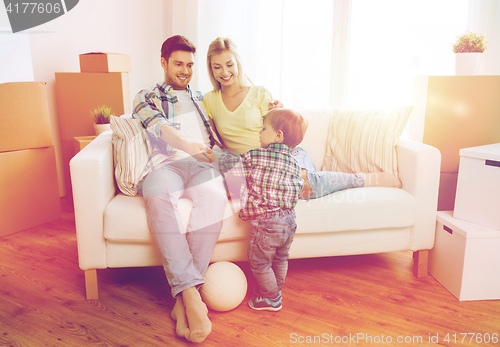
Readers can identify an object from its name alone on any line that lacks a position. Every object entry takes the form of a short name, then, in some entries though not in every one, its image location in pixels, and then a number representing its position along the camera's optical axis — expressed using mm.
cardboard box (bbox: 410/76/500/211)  2049
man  1300
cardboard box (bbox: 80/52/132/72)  2531
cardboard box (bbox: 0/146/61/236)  2152
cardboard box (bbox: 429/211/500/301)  1489
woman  1741
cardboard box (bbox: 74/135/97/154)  2340
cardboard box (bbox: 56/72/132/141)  2590
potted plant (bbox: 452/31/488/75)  2121
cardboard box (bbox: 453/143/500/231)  1511
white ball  1355
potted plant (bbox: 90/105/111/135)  2457
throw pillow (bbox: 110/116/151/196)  1561
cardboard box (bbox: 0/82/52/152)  2133
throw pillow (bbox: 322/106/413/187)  1814
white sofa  1437
